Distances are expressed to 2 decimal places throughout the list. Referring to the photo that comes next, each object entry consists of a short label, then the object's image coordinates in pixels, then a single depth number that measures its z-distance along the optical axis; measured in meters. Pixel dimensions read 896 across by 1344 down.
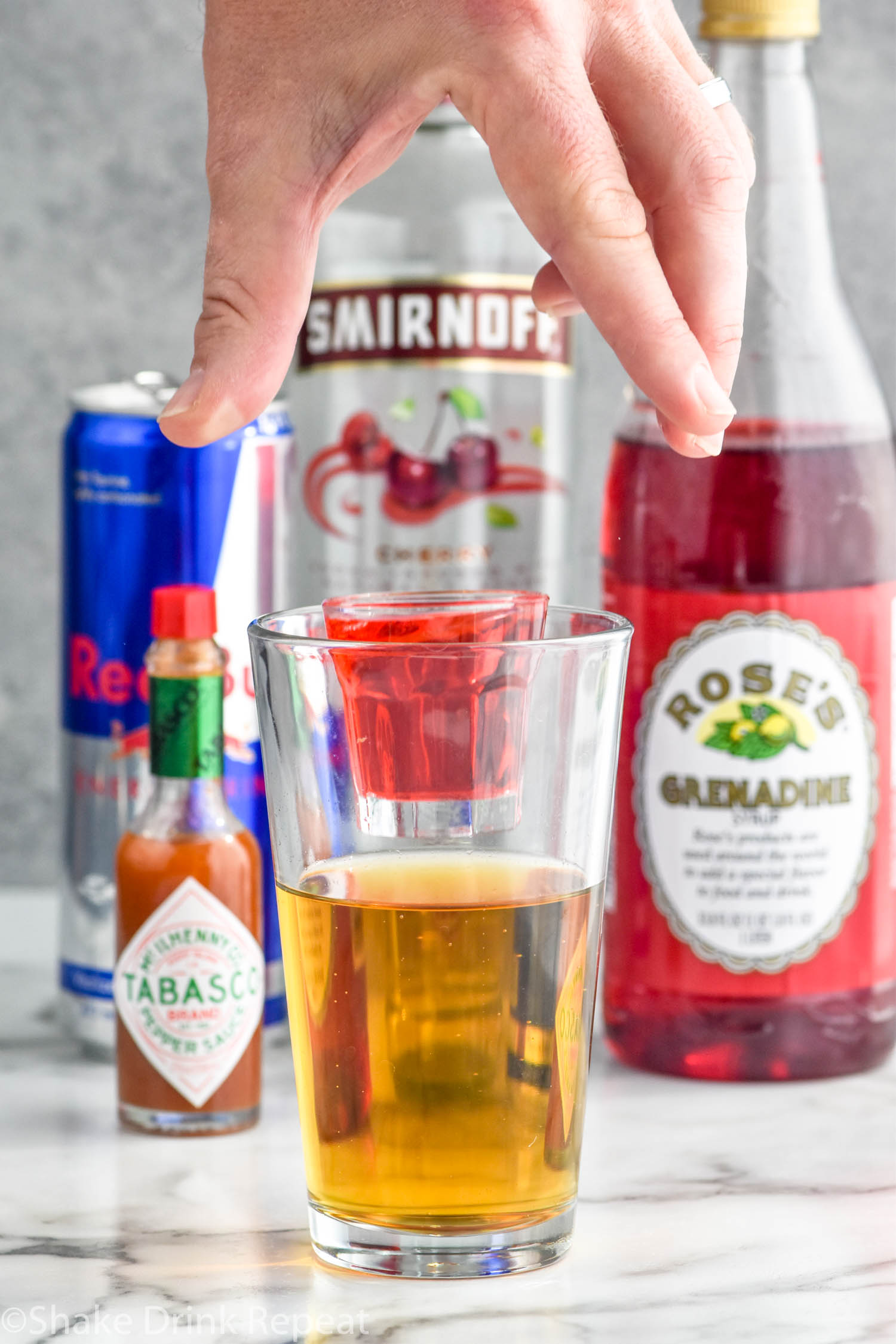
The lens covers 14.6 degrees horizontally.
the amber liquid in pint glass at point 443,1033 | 0.79
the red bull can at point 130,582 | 0.92
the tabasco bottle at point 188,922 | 0.89
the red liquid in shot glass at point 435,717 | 0.78
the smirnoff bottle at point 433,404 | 1.01
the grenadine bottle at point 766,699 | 0.92
